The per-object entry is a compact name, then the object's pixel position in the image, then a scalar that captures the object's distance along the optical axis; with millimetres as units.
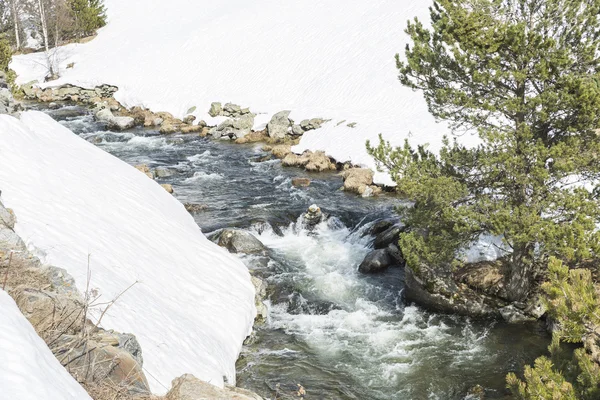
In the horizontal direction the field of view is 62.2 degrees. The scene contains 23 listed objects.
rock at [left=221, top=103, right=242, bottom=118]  33406
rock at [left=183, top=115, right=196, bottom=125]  34134
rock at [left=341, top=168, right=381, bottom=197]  20594
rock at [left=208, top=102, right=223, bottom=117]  33781
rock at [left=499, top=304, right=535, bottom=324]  11672
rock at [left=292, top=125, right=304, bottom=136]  28891
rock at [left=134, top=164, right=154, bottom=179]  21841
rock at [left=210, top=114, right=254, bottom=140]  30461
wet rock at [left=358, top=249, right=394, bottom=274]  14703
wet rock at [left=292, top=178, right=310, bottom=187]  21778
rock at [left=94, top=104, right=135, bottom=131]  32344
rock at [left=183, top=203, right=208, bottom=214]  18547
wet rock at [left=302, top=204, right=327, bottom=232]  17766
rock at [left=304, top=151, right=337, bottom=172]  24078
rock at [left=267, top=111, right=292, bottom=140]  29375
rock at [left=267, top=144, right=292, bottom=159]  26250
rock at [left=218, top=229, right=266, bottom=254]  15273
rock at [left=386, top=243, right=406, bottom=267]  15055
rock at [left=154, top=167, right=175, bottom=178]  22891
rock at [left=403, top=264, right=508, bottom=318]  12023
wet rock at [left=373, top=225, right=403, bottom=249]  15891
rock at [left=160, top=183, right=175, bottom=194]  20447
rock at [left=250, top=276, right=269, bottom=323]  11984
